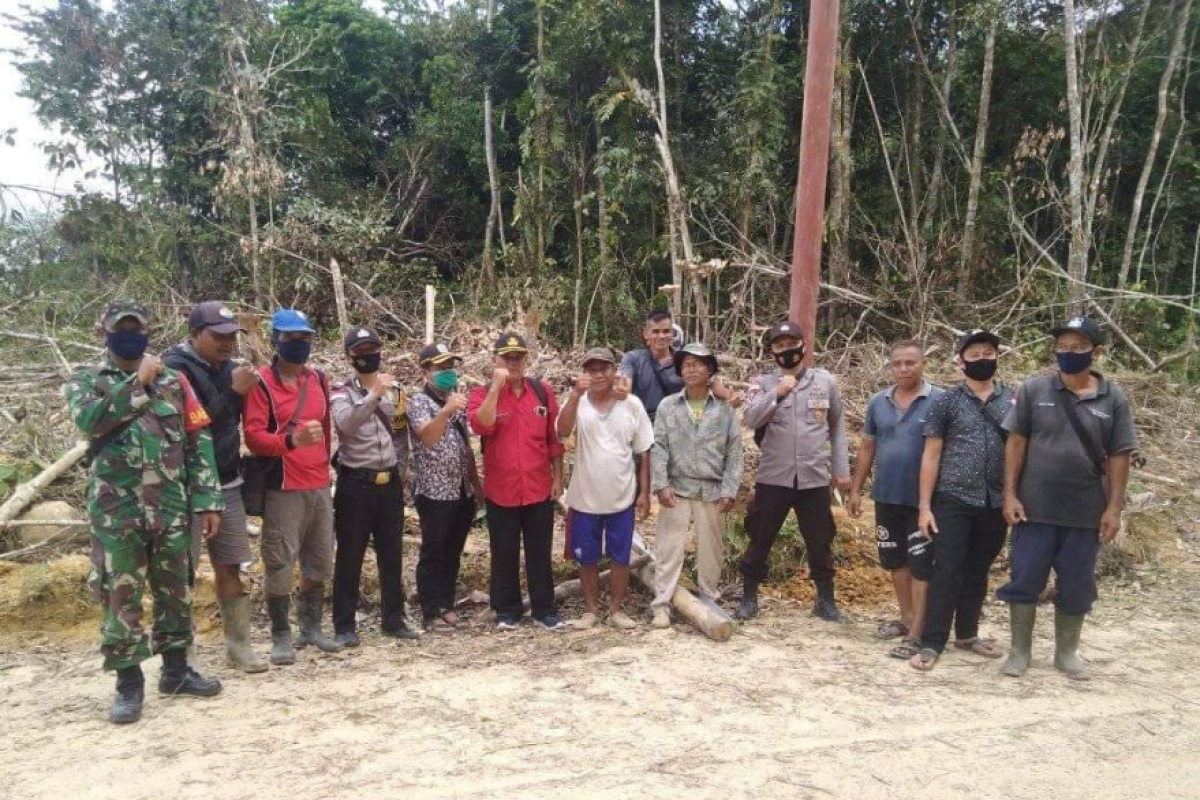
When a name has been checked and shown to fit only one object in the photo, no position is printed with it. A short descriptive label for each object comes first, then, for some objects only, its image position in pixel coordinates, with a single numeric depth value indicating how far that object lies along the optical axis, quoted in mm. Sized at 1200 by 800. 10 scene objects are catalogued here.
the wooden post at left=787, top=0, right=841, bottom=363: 6223
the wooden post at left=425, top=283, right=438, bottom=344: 9105
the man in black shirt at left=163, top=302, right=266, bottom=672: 3998
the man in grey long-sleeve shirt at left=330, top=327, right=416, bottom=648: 4523
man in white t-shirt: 4898
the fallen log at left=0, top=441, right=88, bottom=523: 5641
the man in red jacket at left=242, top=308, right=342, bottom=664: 4168
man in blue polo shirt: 4617
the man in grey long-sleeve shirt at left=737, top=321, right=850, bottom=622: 5023
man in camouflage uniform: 3602
